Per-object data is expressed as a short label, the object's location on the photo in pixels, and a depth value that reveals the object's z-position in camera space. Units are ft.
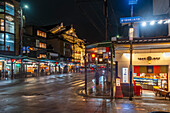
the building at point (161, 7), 54.49
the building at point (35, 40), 139.23
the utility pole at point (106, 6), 55.09
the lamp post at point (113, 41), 39.75
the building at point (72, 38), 213.05
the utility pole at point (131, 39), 38.47
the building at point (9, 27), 109.81
